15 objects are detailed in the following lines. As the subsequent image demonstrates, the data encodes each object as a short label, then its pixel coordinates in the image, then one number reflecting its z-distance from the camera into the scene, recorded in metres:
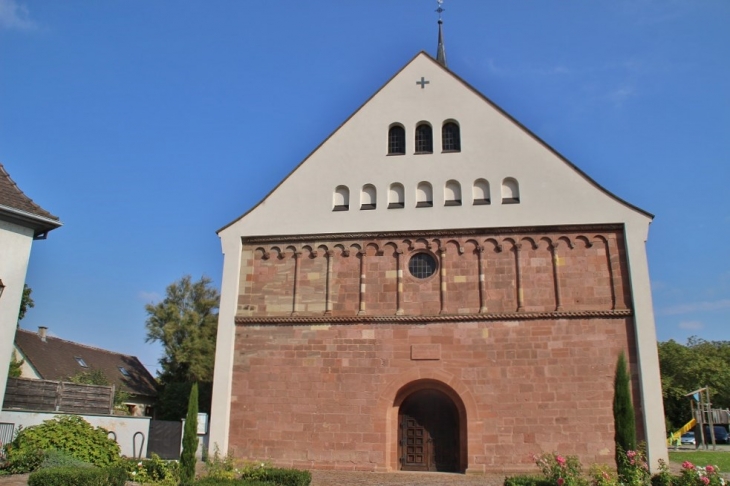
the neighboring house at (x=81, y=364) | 35.00
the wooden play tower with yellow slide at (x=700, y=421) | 33.28
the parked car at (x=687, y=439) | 40.50
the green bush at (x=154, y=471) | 12.23
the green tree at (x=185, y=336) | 40.16
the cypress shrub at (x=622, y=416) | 14.52
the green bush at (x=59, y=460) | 13.65
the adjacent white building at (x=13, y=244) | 16.38
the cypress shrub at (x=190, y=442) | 13.23
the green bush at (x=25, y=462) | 13.80
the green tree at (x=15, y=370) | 27.26
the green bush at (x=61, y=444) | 13.84
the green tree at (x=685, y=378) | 48.88
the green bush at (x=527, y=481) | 11.59
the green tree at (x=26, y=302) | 28.39
